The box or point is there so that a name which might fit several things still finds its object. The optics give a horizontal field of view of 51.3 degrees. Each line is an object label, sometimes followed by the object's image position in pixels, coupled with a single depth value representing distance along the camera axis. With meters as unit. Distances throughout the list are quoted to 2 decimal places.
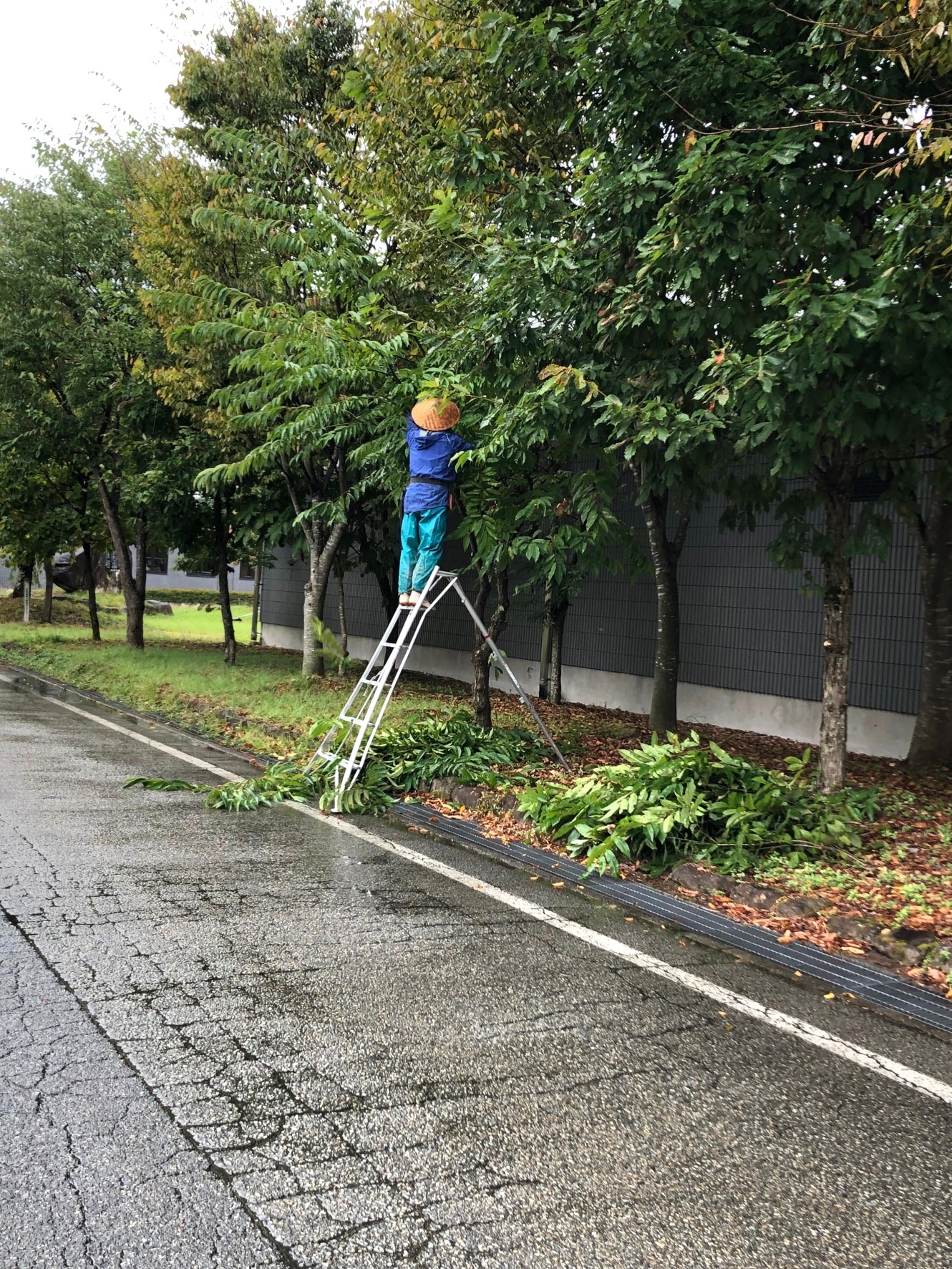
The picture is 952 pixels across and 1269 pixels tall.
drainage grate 4.33
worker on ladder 7.71
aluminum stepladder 7.49
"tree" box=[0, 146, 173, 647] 17.56
